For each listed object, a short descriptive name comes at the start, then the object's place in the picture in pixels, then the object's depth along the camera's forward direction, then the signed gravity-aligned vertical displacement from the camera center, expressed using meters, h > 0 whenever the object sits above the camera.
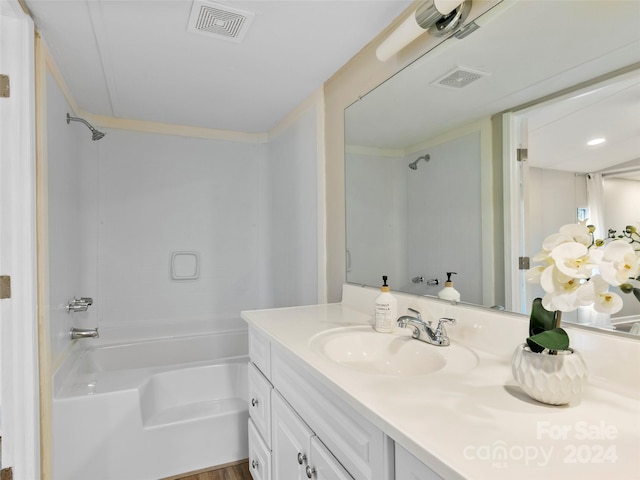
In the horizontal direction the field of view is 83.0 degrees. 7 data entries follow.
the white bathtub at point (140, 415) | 1.76 -0.97
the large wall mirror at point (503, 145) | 0.84 +0.29
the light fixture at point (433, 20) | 1.14 +0.74
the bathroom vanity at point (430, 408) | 0.55 -0.33
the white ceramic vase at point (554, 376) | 0.69 -0.27
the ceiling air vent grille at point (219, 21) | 1.41 +0.91
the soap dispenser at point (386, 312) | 1.32 -0.27
